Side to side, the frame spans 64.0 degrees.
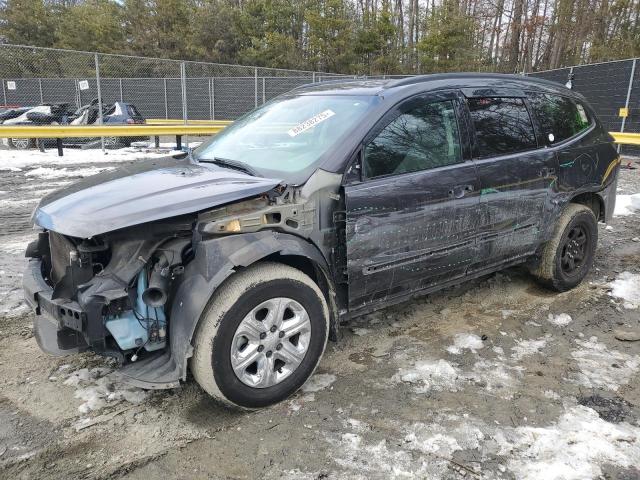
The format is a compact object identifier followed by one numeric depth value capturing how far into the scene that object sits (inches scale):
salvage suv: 101.3
